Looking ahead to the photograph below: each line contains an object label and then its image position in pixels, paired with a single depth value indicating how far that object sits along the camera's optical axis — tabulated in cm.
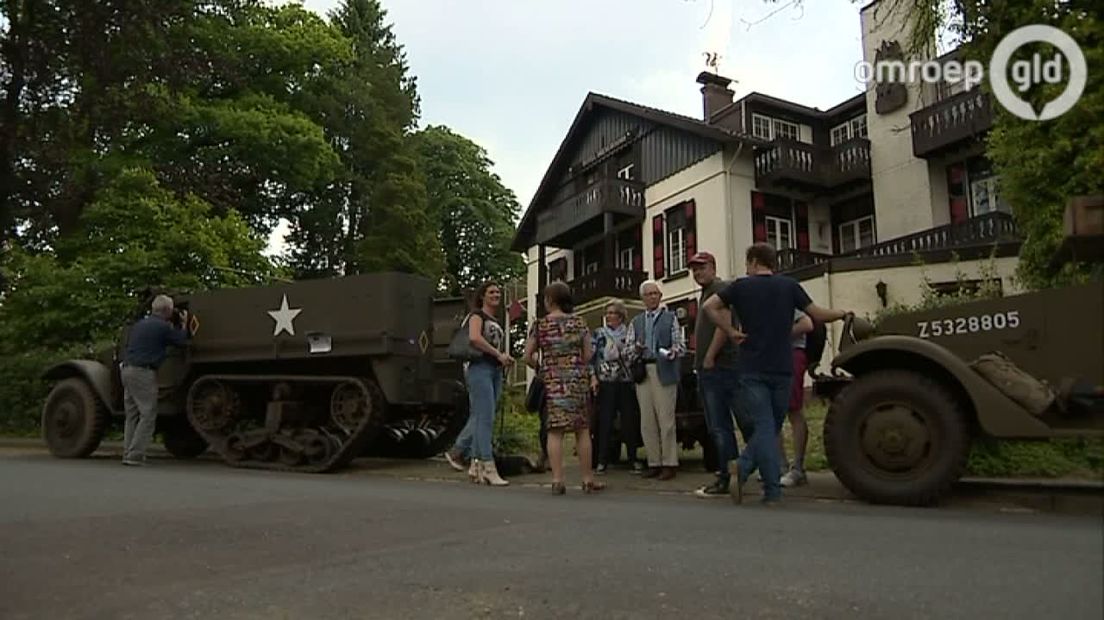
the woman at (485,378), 746
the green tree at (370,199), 3581
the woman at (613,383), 777
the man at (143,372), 975
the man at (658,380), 734
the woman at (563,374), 673
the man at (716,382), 617
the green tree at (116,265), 1561
